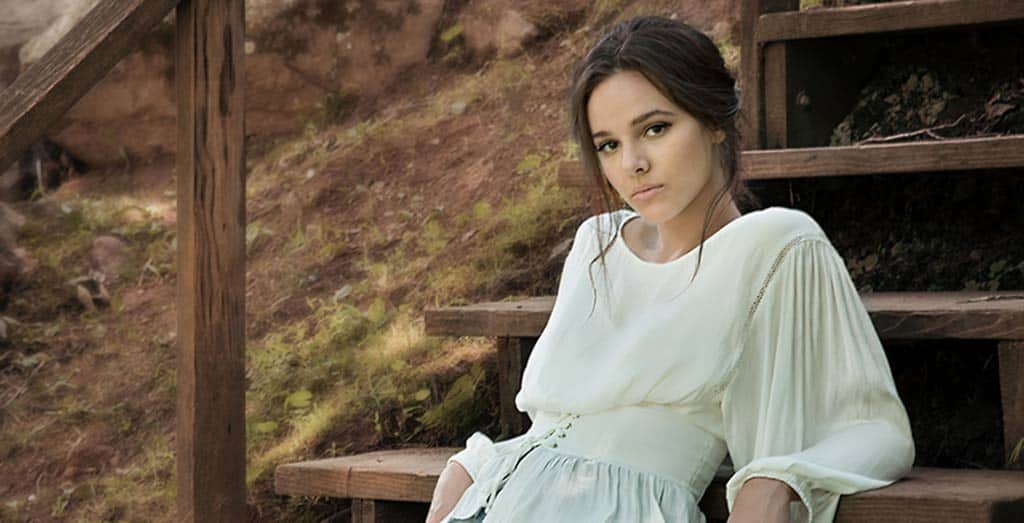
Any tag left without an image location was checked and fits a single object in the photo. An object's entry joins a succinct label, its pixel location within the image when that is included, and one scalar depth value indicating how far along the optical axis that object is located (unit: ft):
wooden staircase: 7.24
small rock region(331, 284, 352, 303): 14.42
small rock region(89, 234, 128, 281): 16.24
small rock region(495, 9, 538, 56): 17.13
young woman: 7.17
